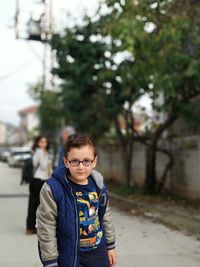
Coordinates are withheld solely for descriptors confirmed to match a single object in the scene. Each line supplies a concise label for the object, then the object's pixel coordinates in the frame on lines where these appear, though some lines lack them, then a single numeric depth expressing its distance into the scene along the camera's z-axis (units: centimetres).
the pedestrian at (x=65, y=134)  688
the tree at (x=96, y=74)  1381
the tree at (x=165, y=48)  798
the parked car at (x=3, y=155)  4157
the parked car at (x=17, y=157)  2945
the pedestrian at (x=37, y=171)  748
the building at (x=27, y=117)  10629
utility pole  2108
